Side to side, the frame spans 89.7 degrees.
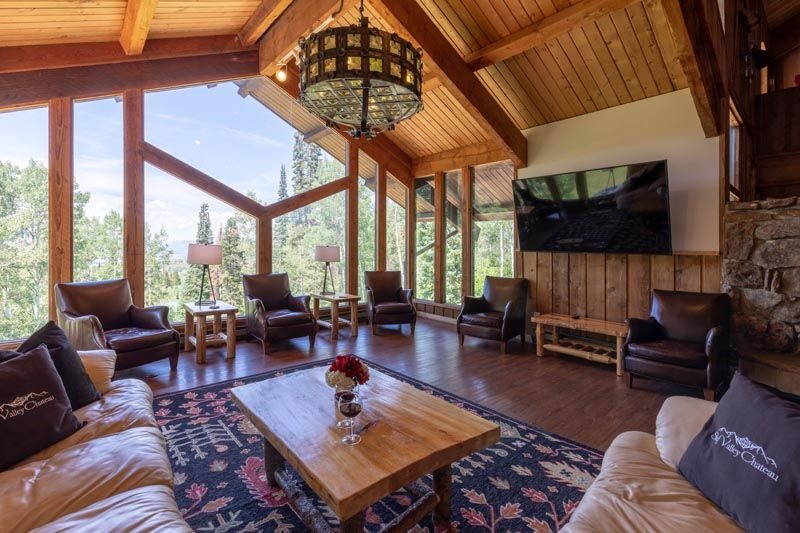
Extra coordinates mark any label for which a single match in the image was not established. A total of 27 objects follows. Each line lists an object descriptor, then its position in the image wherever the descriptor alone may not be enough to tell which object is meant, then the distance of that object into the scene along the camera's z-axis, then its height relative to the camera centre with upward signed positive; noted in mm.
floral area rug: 1886 -1164
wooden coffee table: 1489 -764
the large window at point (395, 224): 7086 +743
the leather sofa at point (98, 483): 1273 -770
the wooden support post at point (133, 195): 4789 +896
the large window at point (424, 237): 7012 +498
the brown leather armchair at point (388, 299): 5711 -502
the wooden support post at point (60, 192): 4348 +866
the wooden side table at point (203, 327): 4332 -676
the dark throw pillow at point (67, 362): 1999 -462
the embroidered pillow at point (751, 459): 1151 -644
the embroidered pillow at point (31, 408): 1583 -571
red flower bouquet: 1939 -519
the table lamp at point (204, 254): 4586 +172
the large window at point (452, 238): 6566 +450
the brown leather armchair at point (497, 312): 4777 -607
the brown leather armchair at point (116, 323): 3545 -514
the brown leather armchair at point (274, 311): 4684 -540
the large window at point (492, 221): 5906 +654
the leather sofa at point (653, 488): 1265 -815
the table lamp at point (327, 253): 5648 +198
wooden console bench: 4141 -815
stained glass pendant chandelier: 2025 +996
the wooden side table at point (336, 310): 5465 -599
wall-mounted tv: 4102 +598
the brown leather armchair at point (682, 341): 3205 -705
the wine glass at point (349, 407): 1806 -632
